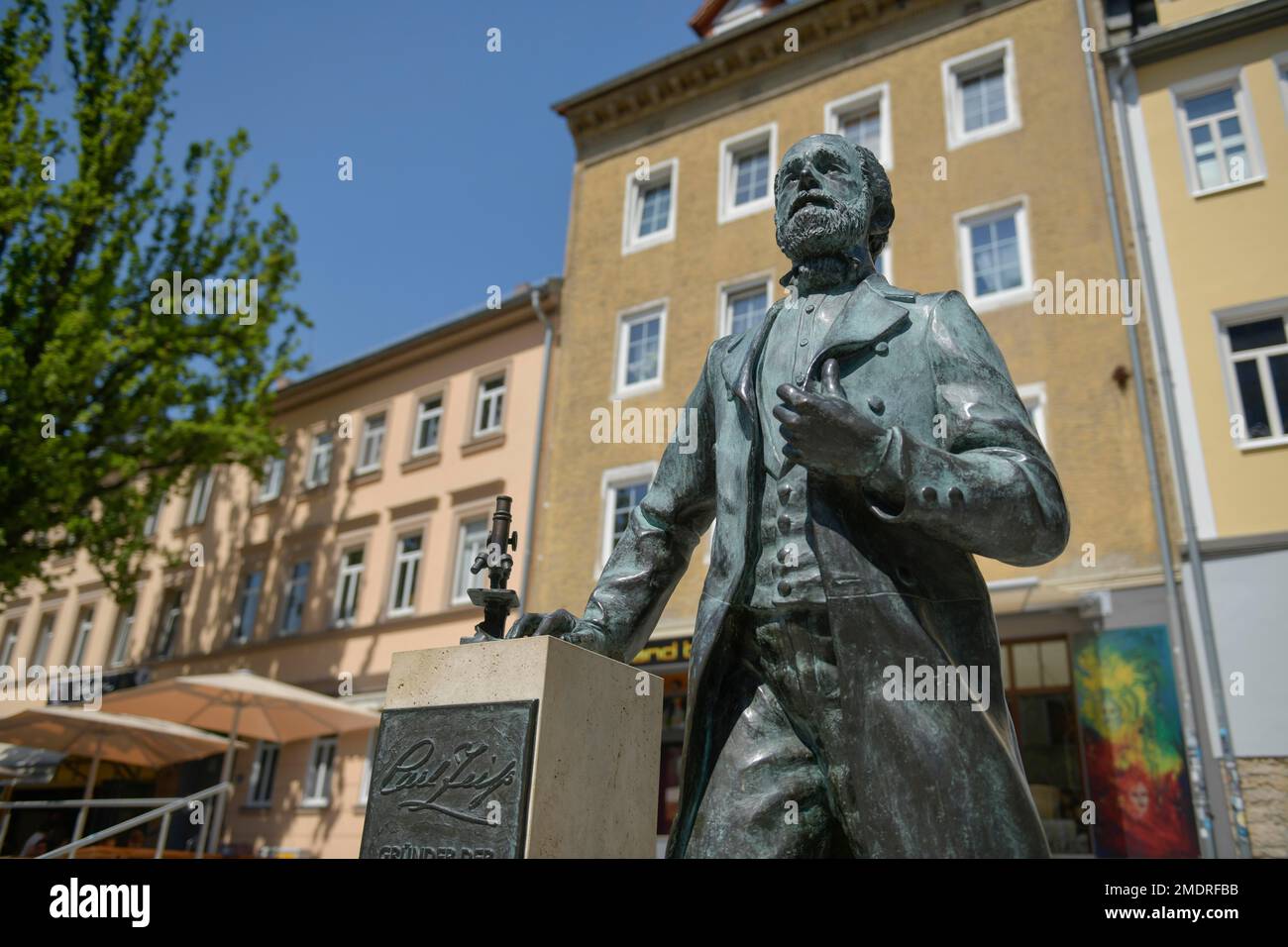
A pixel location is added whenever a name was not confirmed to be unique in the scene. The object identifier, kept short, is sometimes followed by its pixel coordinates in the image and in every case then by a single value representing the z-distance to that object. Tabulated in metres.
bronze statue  1.89
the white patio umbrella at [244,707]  13.93
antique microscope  2.45
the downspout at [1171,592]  11.23
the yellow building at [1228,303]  11.52
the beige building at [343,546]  20.19
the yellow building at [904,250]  13.09
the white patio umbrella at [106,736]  13.12
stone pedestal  2.21
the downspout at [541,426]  18.61
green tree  13.24
